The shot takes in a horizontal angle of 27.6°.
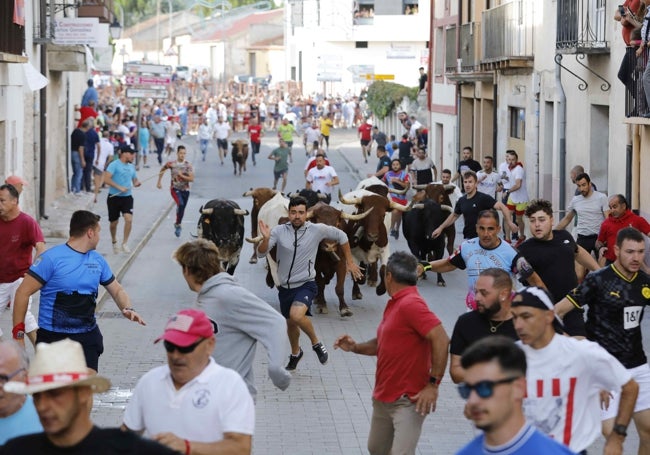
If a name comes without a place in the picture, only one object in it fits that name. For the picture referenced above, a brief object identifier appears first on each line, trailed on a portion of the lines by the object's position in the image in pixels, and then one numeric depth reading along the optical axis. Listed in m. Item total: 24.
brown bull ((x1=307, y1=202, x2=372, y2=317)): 16.34
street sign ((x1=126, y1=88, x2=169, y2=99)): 40.06
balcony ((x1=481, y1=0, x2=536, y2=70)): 28.06
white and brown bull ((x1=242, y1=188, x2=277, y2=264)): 20.61
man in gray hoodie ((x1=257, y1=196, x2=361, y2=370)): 12.55
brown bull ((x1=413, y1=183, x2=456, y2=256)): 20.75
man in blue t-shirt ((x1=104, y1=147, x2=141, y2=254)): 21.97
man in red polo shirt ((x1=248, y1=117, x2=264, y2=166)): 45.78
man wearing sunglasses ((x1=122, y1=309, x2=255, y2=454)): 5.58
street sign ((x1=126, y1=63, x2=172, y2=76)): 40.94
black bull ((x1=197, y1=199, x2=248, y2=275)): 17.94
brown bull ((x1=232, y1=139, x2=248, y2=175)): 41.28
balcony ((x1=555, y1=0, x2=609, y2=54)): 21.44
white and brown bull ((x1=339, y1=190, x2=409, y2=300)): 17.84
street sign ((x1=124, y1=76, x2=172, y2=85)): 40.72
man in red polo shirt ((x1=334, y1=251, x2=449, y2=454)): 7.59
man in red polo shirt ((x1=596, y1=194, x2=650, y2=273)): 14.95
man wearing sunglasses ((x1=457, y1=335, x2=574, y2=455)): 4.62
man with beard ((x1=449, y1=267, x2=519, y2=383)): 7.39
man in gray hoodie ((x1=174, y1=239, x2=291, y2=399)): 7.50
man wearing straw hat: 4.67
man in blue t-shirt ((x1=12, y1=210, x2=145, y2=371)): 9.34
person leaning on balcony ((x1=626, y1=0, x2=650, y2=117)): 16.97
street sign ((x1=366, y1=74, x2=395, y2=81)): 60.24
